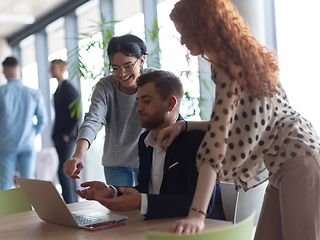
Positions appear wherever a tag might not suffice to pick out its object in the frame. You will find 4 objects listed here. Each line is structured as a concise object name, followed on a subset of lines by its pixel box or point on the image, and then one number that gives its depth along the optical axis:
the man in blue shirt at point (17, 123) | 4.18
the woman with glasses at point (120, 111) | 2.04
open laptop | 1.20
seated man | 1.26
